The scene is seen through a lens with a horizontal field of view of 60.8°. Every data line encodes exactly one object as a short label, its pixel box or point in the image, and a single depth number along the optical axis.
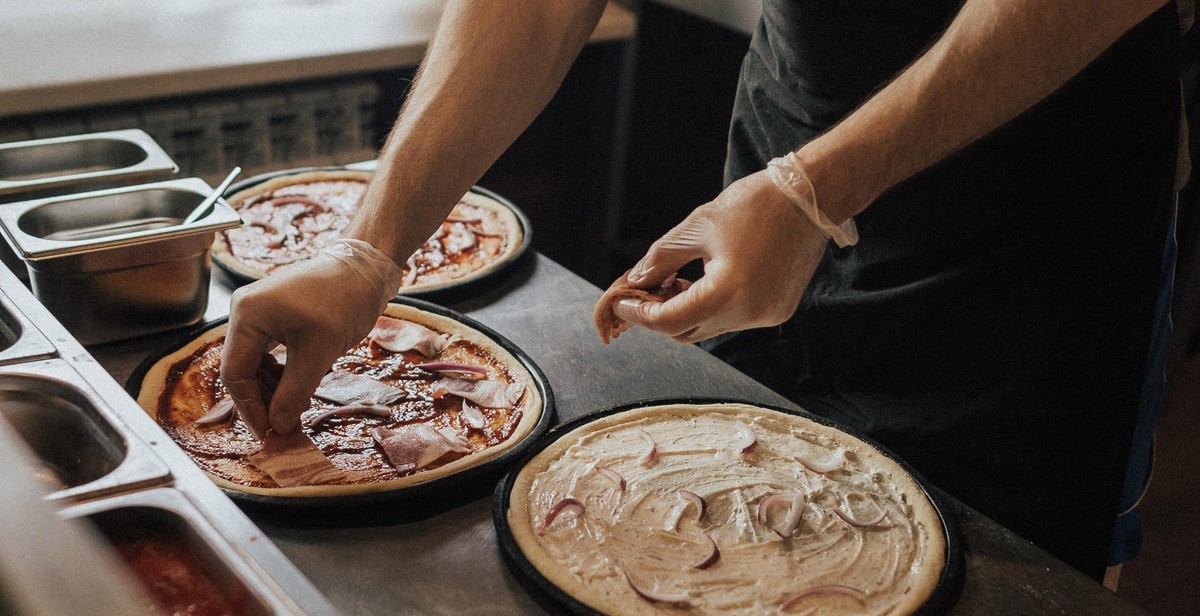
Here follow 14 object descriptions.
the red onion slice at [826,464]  1.48
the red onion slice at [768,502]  1.38
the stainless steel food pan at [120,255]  1.61
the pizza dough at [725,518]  1.24
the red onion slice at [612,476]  1.43
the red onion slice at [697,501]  1.38
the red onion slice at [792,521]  1.35
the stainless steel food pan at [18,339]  1.13
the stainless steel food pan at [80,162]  1.88
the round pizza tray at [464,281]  1.98
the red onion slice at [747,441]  1.52
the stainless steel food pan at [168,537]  0.83
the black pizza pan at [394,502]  1.31
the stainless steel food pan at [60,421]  1.02
